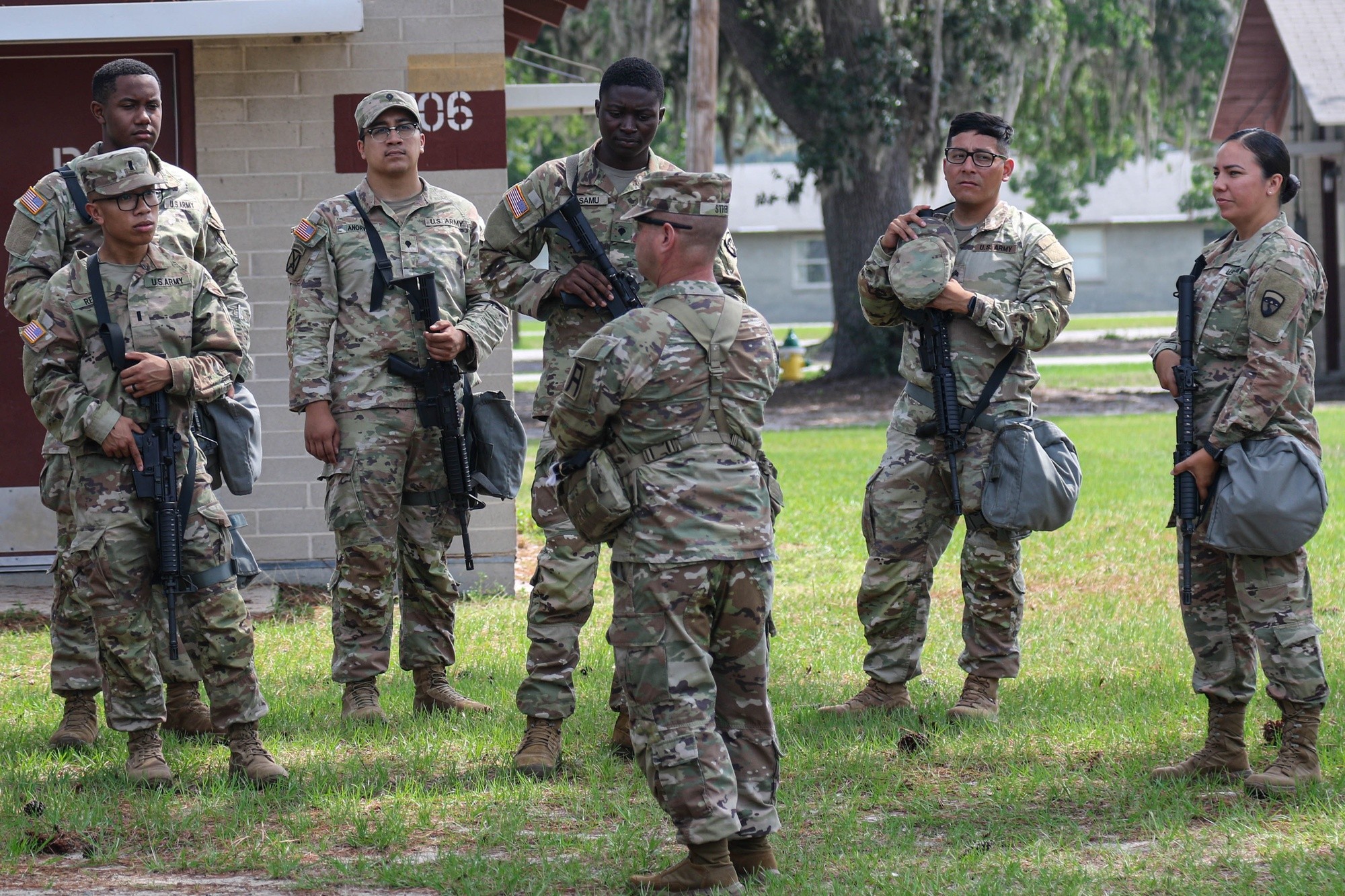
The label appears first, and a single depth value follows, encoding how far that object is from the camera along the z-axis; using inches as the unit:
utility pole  1224.2
